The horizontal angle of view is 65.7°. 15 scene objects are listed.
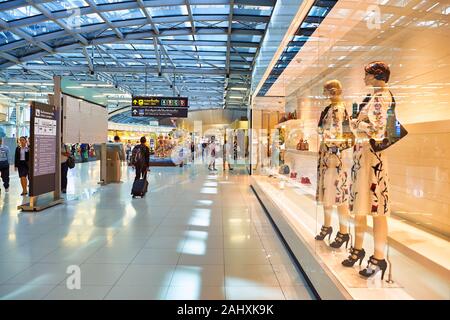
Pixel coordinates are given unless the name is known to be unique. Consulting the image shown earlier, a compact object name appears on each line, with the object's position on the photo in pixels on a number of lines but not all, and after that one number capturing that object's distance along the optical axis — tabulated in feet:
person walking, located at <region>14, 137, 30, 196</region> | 27.60
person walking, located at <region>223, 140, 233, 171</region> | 68.04
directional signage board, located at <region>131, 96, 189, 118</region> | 52.95
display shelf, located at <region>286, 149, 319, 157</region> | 18.87
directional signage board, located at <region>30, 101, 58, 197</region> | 20.92
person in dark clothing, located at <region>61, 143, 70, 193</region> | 26.96
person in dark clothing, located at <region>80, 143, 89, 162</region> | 75.82
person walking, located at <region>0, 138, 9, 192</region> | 28.81
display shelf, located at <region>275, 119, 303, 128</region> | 25.62
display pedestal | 7.22
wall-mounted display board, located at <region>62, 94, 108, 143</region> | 26.01
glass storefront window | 7.91
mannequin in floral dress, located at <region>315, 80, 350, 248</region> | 10.19
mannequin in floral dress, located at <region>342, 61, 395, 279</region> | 7.87
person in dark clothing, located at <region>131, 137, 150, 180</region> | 28.86
